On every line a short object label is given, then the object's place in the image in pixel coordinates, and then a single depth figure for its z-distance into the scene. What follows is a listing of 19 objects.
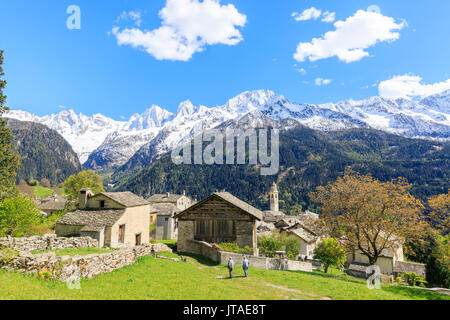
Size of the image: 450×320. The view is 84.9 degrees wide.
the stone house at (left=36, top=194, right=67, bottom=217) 76.31
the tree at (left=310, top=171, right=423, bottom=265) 24.38
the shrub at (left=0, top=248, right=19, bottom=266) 12.96
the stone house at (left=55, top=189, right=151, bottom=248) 30.72
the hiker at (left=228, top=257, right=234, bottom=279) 19.20
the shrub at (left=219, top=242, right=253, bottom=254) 30.77
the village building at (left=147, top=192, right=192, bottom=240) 60.97
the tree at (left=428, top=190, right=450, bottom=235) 23.42
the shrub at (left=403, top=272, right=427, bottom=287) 46.16
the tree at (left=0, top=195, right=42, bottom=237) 33.41
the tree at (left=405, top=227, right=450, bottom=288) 42.00
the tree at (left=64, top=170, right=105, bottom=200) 68.94
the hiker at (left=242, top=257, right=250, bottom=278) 19.67
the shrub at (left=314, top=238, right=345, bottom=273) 32.31
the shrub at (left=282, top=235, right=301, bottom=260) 43.00
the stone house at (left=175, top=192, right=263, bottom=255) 32.75
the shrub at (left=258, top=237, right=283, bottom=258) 35.31
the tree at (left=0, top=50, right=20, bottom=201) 32.41
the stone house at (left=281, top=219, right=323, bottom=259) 59.41
